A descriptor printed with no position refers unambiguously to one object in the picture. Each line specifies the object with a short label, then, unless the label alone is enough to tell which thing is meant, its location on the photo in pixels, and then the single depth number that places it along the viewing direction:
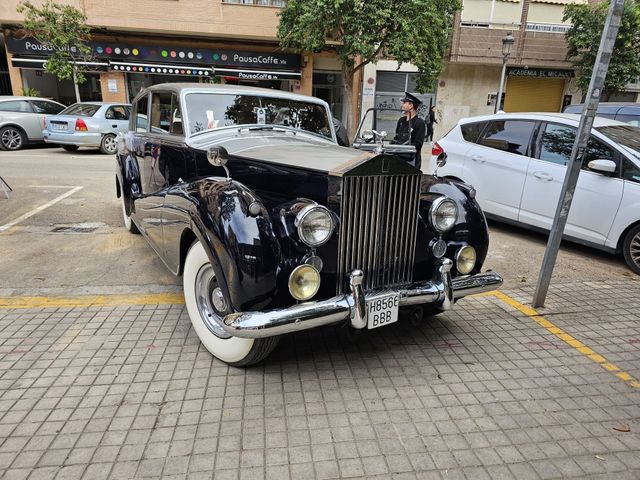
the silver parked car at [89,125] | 12.62
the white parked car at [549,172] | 5.31
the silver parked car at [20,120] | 13.02
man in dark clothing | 7.18
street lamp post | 15.24
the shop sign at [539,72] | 21.70
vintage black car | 2.73
